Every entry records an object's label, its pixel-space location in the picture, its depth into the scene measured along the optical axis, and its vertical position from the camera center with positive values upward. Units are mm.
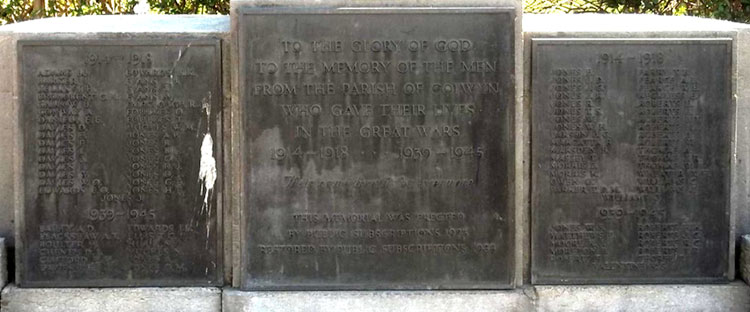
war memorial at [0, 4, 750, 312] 5051 -135
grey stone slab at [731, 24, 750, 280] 5242 +143
